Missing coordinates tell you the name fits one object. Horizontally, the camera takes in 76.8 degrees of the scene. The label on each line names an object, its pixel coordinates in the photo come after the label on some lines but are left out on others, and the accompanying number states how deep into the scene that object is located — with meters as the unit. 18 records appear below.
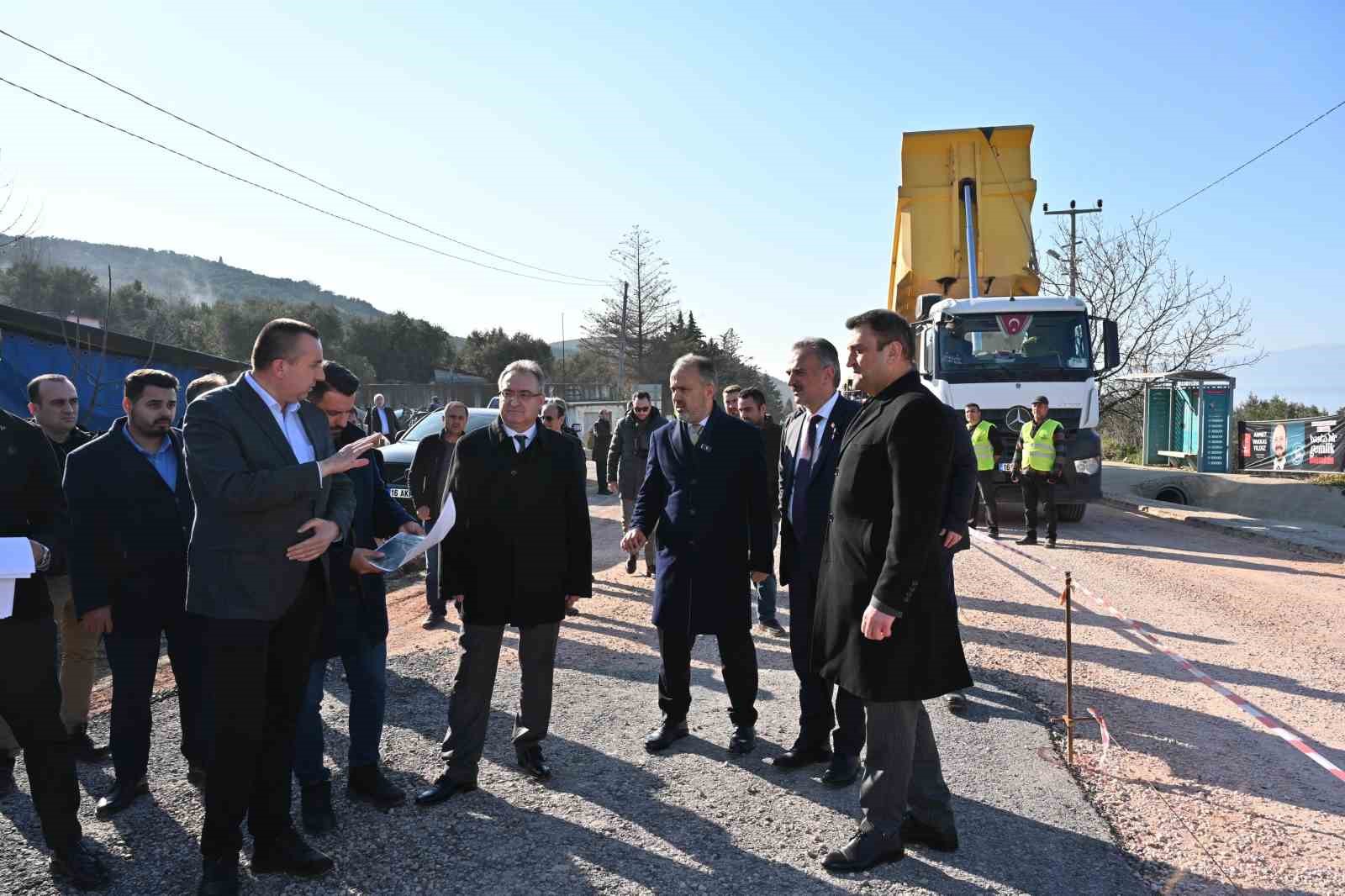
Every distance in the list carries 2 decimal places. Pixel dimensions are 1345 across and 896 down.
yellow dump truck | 12.66
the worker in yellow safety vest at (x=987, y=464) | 12.05
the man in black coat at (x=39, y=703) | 3.14
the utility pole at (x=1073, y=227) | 32.66
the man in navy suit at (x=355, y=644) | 3.66
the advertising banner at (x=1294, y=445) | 21.92
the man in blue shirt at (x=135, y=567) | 3.83
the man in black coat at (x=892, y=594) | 3.11
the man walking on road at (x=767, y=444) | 7.02
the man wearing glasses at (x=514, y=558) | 4.00
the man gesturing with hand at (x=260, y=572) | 2.94
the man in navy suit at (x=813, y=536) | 4.16
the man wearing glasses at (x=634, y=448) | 9.51
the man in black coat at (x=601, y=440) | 20.99
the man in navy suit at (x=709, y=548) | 4.50
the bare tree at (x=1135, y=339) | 32.88
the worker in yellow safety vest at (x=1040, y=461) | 11.32
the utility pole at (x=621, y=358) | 43.83
